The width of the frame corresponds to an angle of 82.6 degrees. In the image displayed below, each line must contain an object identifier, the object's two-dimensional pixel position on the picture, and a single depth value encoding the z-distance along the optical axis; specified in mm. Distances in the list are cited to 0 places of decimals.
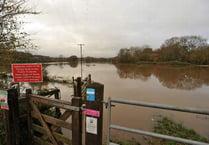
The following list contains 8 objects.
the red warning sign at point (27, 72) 2535
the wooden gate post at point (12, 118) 2072
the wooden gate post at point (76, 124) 1617
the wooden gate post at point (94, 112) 1317
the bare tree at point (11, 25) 3223
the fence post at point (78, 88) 4404
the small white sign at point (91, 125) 1352
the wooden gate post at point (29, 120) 2273
